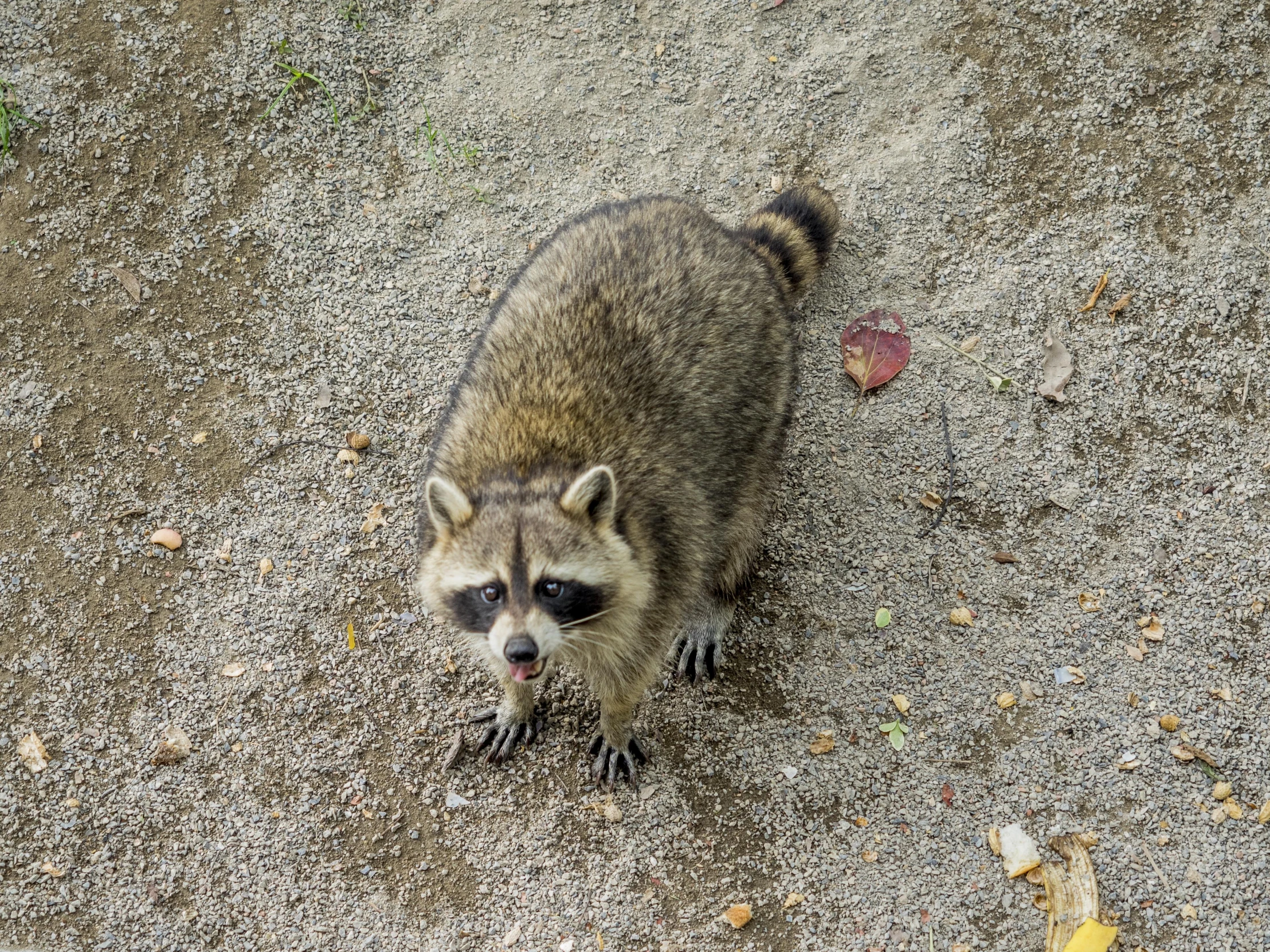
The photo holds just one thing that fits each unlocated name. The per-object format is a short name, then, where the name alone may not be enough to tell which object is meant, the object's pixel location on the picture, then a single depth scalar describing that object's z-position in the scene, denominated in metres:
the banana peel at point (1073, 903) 3.62
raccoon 3.21
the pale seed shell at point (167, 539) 4.36
